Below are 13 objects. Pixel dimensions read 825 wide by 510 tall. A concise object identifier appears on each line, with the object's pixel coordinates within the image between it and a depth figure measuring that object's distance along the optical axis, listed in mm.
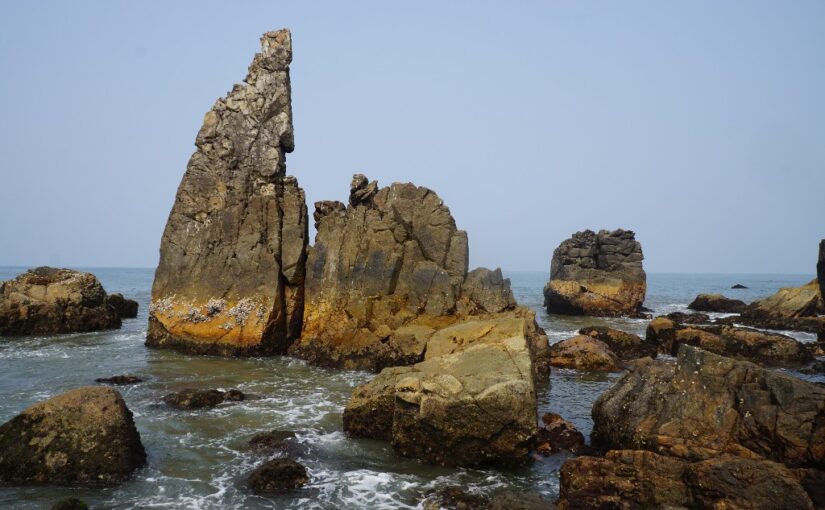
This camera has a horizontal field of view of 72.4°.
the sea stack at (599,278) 55531
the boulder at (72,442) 12055
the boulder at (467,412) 13172
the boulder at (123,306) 45272
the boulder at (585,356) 25516
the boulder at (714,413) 11812
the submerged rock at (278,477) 11930
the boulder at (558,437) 14562
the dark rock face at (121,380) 21078
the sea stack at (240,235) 27500
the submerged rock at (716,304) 60000
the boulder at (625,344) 29786
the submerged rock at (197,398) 17994
